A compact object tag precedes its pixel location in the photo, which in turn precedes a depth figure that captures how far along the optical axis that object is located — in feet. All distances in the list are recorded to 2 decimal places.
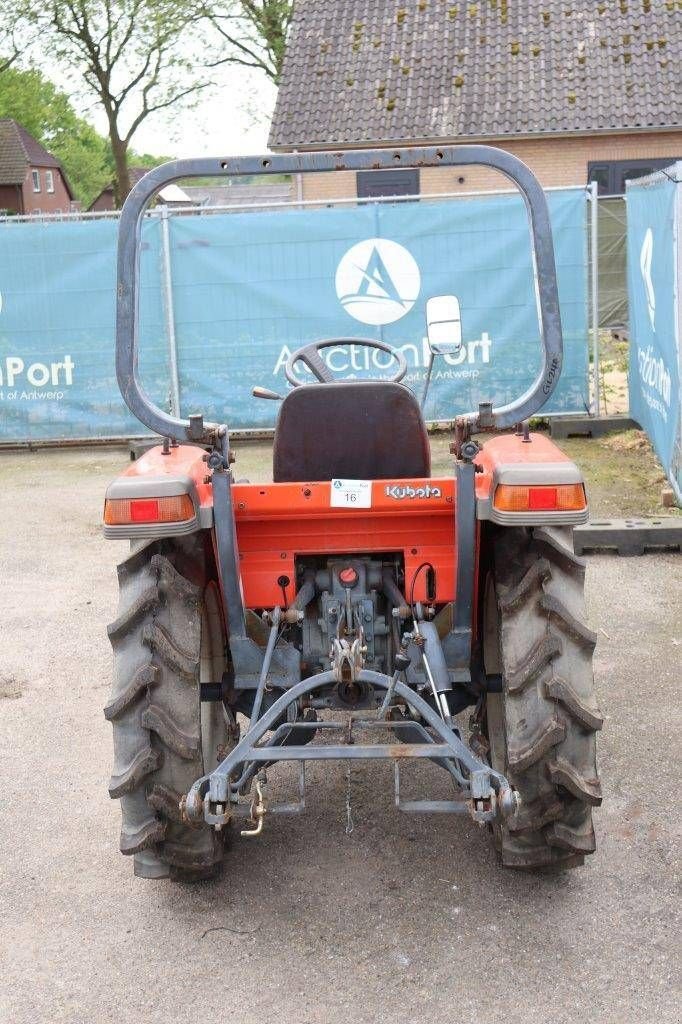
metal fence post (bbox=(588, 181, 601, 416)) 35.99
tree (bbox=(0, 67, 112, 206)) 141.08
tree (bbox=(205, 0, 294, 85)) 123.44
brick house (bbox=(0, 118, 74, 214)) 205.16
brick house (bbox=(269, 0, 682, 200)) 70.85
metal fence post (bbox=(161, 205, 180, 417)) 36.83
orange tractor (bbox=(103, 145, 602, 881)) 10.90
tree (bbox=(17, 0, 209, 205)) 118.73
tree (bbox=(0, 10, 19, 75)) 121.49
